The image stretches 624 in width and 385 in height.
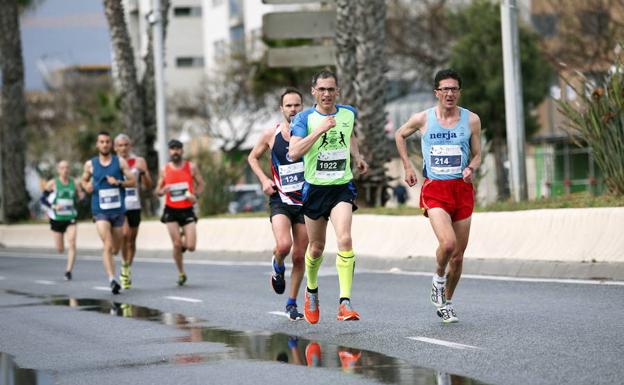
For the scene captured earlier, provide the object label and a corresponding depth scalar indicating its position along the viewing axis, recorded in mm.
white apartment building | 84688
